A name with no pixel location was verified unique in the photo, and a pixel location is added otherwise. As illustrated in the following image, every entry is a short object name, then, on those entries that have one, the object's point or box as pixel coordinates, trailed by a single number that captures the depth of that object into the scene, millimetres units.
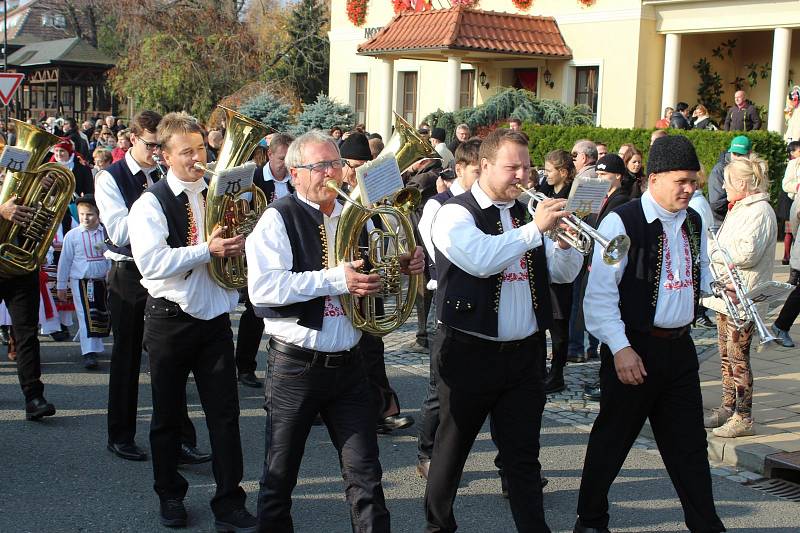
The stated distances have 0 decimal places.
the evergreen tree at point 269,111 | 25578
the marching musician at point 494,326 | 4148
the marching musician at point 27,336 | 6590
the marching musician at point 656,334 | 4395
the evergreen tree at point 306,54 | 43062
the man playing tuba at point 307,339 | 3994
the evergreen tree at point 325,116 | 25906
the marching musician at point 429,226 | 5504
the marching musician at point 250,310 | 7699
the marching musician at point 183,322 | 4719
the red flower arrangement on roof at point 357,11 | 29875
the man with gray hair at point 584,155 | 8688
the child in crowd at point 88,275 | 8242
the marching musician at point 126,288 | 5656
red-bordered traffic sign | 18047
